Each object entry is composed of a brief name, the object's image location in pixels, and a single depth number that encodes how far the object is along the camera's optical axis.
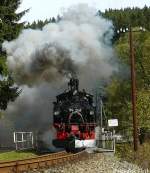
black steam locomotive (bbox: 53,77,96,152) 29.22
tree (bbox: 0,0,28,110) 27.95
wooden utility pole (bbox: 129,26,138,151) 30.09
